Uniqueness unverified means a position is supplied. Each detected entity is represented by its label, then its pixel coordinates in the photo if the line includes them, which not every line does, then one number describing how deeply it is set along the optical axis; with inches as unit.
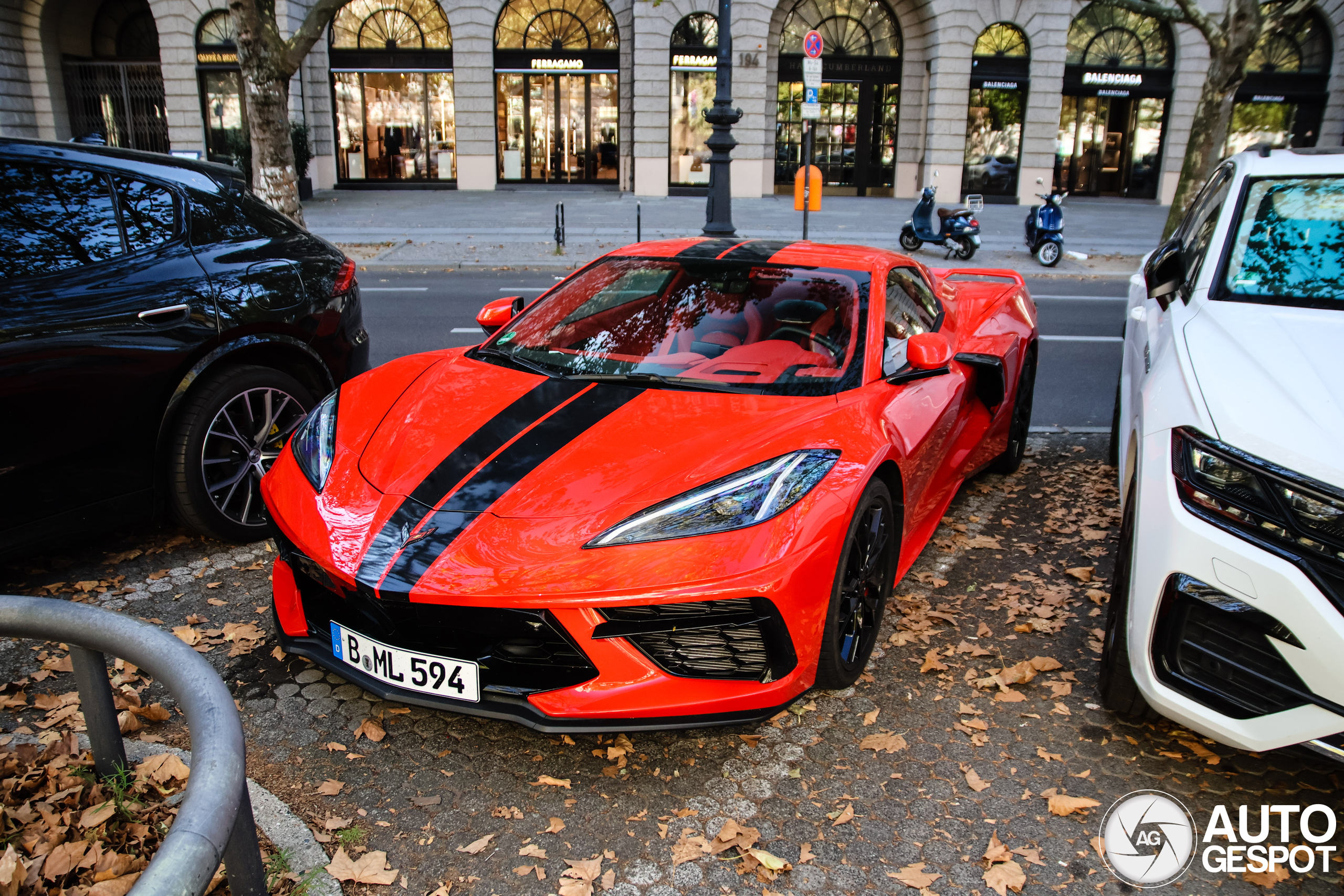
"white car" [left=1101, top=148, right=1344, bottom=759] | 97.1
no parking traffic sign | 546.0
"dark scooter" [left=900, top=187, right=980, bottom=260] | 644.7
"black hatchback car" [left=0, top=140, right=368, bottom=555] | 146.5
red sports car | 106.0
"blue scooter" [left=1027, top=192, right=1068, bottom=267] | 646.5
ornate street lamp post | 564.7
